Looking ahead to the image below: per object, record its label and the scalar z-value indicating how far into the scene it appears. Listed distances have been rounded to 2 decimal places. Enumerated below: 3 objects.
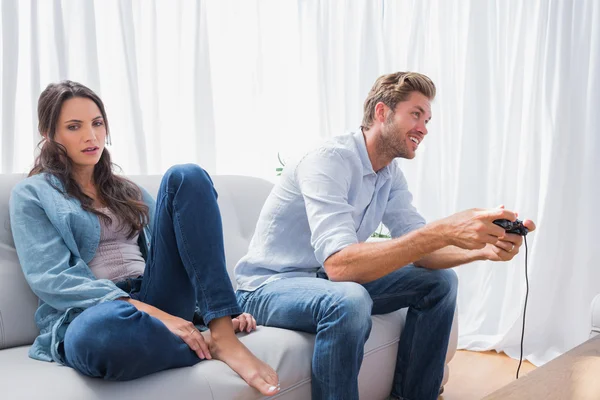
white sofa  1.19
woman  1.25
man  1.48
